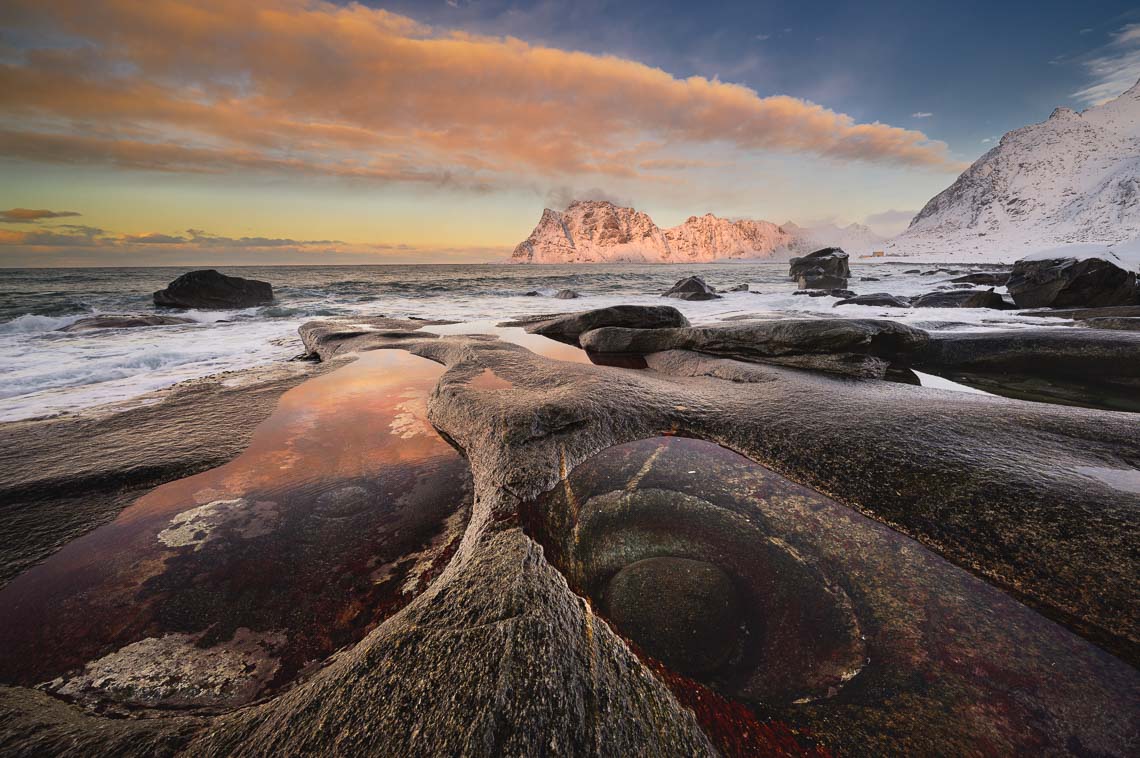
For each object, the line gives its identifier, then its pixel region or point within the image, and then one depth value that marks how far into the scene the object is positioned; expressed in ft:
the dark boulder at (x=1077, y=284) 35.78
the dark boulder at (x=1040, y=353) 16.87
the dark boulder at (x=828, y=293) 63.10
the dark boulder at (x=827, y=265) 92.32
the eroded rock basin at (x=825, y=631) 4.64
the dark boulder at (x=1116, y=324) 22.16
